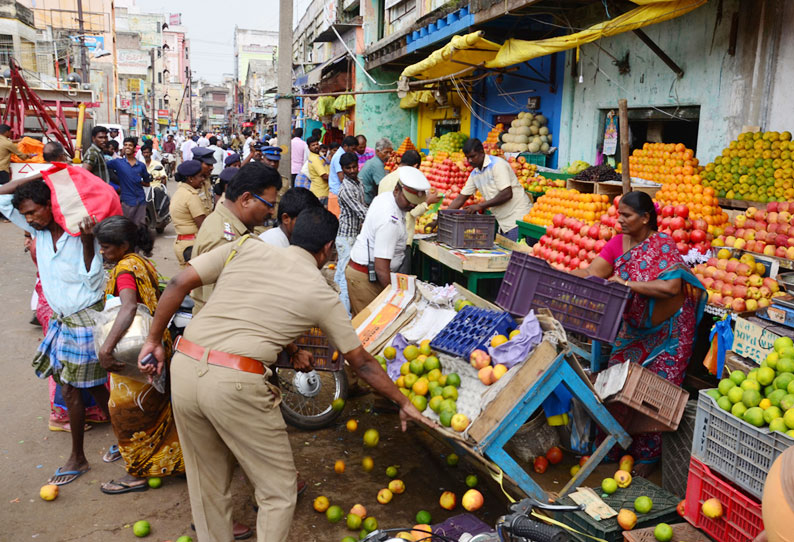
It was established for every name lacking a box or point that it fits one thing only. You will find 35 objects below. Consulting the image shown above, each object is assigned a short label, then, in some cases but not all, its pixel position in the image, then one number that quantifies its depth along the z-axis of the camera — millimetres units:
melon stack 11125
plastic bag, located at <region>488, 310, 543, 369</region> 3566
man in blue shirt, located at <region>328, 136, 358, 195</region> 10578
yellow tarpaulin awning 6402
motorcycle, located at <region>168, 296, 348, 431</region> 5195
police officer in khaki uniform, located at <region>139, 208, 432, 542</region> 2828
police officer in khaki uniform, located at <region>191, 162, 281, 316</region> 4023
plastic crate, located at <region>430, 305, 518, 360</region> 3996
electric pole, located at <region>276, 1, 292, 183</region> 11594
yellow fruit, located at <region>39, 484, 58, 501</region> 4133
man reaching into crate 7492
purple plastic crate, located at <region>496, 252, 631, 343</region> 3820
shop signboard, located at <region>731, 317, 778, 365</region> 3955
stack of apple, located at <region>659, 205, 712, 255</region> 5562
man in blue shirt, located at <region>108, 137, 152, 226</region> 10273
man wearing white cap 5367
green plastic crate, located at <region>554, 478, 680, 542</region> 3270
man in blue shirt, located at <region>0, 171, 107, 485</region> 4234
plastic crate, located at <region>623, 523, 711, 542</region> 3135
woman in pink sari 4117
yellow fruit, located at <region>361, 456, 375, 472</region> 4520
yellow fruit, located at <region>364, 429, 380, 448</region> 4609
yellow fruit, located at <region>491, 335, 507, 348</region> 3830
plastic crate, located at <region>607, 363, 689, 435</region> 3652
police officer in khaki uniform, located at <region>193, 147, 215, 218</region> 6898
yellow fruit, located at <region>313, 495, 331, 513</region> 4035
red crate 2906
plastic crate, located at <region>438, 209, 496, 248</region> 6707
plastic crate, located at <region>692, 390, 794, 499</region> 2872
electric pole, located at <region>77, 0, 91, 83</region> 34181
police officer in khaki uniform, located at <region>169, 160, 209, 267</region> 6258
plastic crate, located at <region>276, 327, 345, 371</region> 4297
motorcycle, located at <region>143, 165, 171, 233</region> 13250
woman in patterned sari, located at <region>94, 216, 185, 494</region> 3945
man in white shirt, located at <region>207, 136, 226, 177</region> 16047
